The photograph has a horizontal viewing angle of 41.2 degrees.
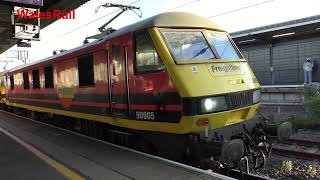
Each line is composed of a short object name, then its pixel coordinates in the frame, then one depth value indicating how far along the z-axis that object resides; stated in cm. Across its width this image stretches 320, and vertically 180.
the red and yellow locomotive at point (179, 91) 696
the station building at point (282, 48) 2395
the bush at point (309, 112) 1526
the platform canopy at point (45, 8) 1648
